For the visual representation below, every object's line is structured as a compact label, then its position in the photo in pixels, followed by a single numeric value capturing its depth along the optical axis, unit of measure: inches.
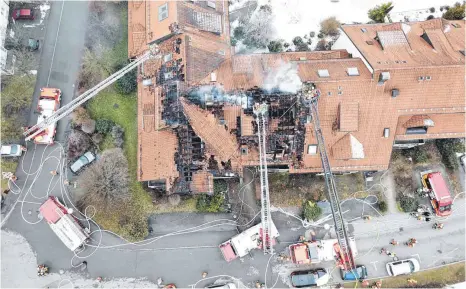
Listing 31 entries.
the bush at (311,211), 2004.2
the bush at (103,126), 2046.0
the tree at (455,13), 2032.5
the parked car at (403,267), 1972.2
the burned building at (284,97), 1740.9
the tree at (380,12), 2033.7
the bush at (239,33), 2154.3
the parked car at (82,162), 2014.0
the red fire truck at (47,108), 2012.8
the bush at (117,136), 2043.6
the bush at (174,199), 1998.0
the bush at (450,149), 2080.5
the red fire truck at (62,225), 1891.0
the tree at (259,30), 2113.7
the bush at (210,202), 1988.2
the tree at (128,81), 2080.5
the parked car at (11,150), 1999.3
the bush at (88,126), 2022.6
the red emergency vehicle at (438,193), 2022.6
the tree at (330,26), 2139.5
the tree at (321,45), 2145.8
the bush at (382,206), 2048.5
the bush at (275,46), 2122.3
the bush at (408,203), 2048.5
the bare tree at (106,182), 1908.2
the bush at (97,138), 2039.9
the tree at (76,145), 2032.5
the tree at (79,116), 2027.6
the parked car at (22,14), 2161.7
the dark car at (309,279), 1943.9
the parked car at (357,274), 1964.8
